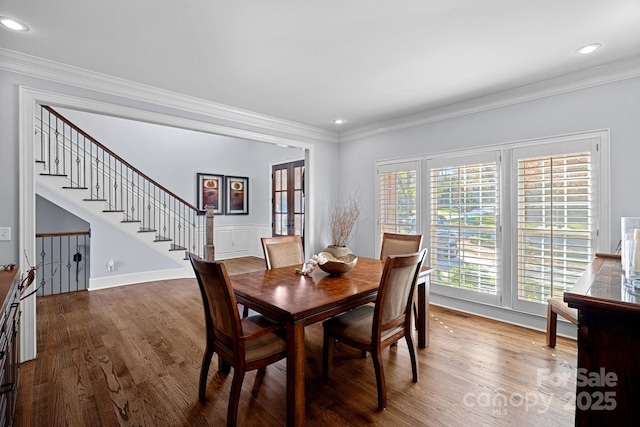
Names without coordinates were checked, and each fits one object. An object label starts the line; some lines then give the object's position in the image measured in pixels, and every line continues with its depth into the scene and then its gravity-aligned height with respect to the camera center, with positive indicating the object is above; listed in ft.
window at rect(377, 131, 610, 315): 9.00 -0.04
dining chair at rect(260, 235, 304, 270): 9.82 -1.28
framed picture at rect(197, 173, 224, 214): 22.94 +1.70
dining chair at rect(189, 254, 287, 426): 5.46 -2.43
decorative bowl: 7.89 -1.35
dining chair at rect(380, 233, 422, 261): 10.25 -1.08
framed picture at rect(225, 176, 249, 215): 24.43 +1.48
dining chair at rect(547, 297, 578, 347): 8.41 -2.97
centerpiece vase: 12.86 -1.59
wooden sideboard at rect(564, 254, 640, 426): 3.10 -1.54
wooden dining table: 5.47 -1.75
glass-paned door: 21.29 +1.11
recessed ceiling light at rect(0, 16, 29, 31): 6.50 +4.18
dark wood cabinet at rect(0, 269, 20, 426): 4.26 -2.14
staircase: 14.57 +1.07
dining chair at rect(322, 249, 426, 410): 6.18 -2.51
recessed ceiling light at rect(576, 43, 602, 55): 7.53 +4.22
